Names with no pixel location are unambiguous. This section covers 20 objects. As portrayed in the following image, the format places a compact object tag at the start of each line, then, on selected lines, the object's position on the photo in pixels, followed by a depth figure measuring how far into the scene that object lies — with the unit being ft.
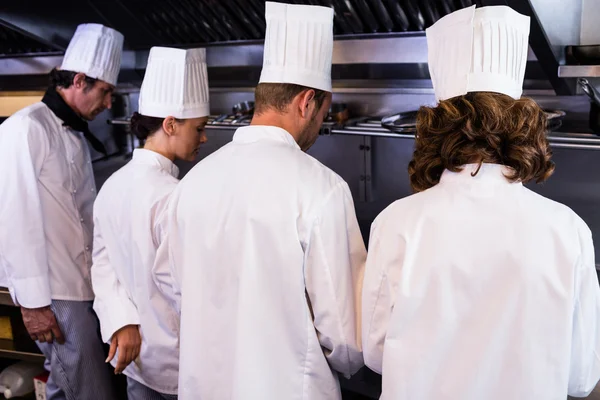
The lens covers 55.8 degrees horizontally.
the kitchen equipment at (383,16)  5.70
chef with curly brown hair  3.01
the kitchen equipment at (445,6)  5.35
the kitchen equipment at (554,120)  4.94
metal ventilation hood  5.63
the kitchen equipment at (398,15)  5.63
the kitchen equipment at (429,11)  5.45
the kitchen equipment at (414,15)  5.60
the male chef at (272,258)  3.68
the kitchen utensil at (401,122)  5.29
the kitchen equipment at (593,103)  4.78
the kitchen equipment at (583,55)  4.80
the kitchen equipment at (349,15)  5.85
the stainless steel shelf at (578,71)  4.39
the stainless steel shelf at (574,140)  4.70
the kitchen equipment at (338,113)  6.35
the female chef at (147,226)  4.65
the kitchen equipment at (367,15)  5.75
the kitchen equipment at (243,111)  6.61
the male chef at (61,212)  5.56
